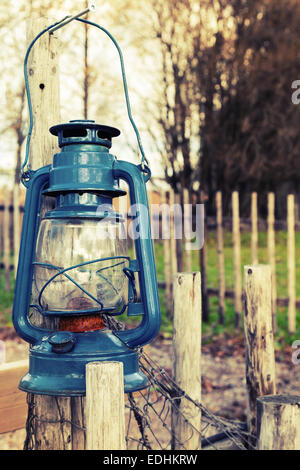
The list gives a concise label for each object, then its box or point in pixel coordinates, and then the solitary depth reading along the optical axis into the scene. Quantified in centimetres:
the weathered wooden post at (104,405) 67
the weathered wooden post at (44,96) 87
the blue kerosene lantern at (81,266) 74
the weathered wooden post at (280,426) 75
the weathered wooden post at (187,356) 92
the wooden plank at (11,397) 83
